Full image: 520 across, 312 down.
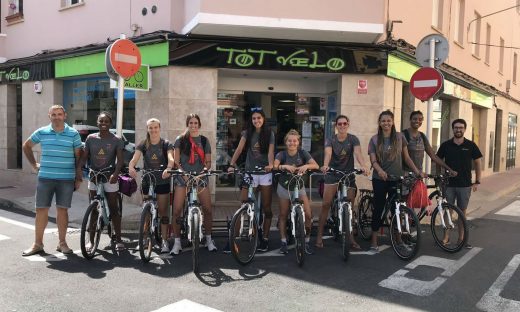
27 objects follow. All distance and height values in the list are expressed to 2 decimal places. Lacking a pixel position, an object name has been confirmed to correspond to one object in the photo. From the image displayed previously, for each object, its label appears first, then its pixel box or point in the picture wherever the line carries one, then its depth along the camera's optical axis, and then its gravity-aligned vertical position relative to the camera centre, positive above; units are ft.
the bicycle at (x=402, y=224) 19.16 -3.99
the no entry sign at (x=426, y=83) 25.88 +2.60
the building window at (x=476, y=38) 54.19 +10.85
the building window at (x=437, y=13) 42.34 +10.63
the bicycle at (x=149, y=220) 18.04 -3.84
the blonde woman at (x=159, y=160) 19.60 -1.53
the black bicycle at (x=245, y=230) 17.97 -4.07
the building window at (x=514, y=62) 76.87 +11.39
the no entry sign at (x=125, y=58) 23.49 +3.36
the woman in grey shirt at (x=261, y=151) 20.08 -1.09
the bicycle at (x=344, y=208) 18.74 -3.42
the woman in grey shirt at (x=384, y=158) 20.57 -1.32
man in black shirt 22.72 -1.49
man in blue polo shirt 19.22 -1.97
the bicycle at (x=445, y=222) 20.47 -4.06
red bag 21.20 -3.02
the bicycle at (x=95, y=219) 18.52 -3.96
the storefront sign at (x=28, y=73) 37.68 +4.15
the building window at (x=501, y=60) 67.62 +10.33
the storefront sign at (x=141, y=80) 28.58 +2.66
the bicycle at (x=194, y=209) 17.22 -3.23
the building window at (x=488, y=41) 60.24 +11.53
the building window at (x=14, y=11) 42.32 +10.11
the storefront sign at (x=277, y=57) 29.25 +4.43
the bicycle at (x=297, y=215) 18.09 -3.45
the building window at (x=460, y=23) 49.06 +11.32
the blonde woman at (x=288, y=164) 19.74 -1.62
